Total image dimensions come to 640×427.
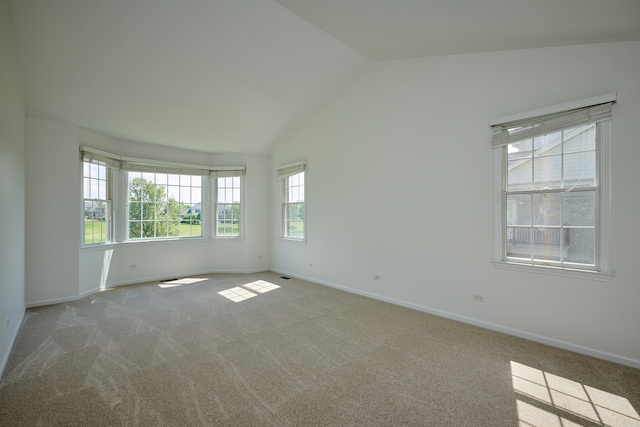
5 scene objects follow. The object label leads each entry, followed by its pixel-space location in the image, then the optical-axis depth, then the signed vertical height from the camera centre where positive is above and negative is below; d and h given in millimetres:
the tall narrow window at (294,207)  6145 +110
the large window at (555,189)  2824 +254
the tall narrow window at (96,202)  4945 +155
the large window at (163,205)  5773 +132
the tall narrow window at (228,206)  6699 +130
